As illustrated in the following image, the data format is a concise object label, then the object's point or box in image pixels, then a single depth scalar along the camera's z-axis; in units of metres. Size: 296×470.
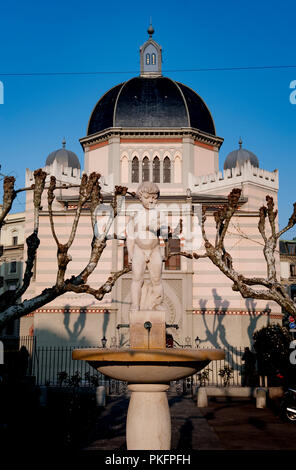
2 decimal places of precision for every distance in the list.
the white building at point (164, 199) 30.47
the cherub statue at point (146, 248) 9.48
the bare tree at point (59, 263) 16.48
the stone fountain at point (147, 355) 7.68
